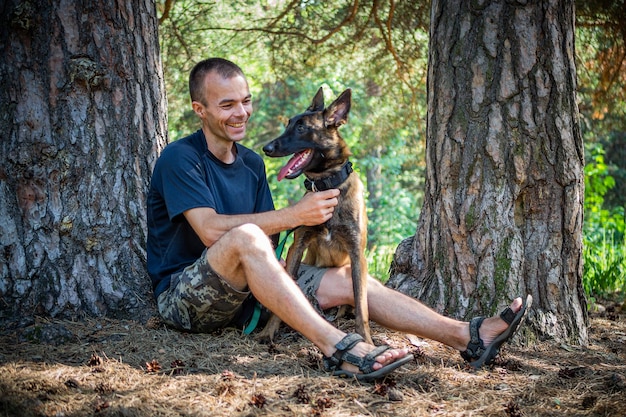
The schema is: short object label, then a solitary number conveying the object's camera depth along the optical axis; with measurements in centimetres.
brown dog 399
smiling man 328
